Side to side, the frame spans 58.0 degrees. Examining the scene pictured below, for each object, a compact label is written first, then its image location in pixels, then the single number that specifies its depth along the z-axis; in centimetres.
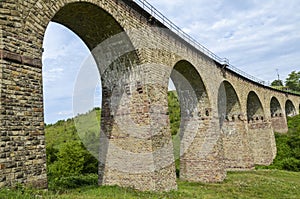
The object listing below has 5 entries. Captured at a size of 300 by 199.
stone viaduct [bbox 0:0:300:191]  563
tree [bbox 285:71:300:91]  5884
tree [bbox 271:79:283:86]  6872
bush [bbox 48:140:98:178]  2012
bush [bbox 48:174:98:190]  1120
